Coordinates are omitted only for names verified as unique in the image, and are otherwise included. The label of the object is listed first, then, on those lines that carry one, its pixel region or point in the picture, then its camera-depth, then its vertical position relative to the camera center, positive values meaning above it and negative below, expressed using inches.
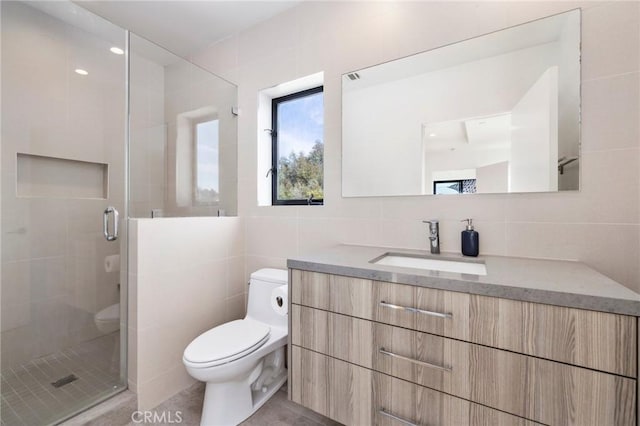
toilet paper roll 64.5 -21.6
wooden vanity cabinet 29.1 -19.3
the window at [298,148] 76.5 +19.0
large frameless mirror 47.6 +19.6
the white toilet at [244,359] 51.2 -29.3
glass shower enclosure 59.9 +0.9
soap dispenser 51.7 -5.8
